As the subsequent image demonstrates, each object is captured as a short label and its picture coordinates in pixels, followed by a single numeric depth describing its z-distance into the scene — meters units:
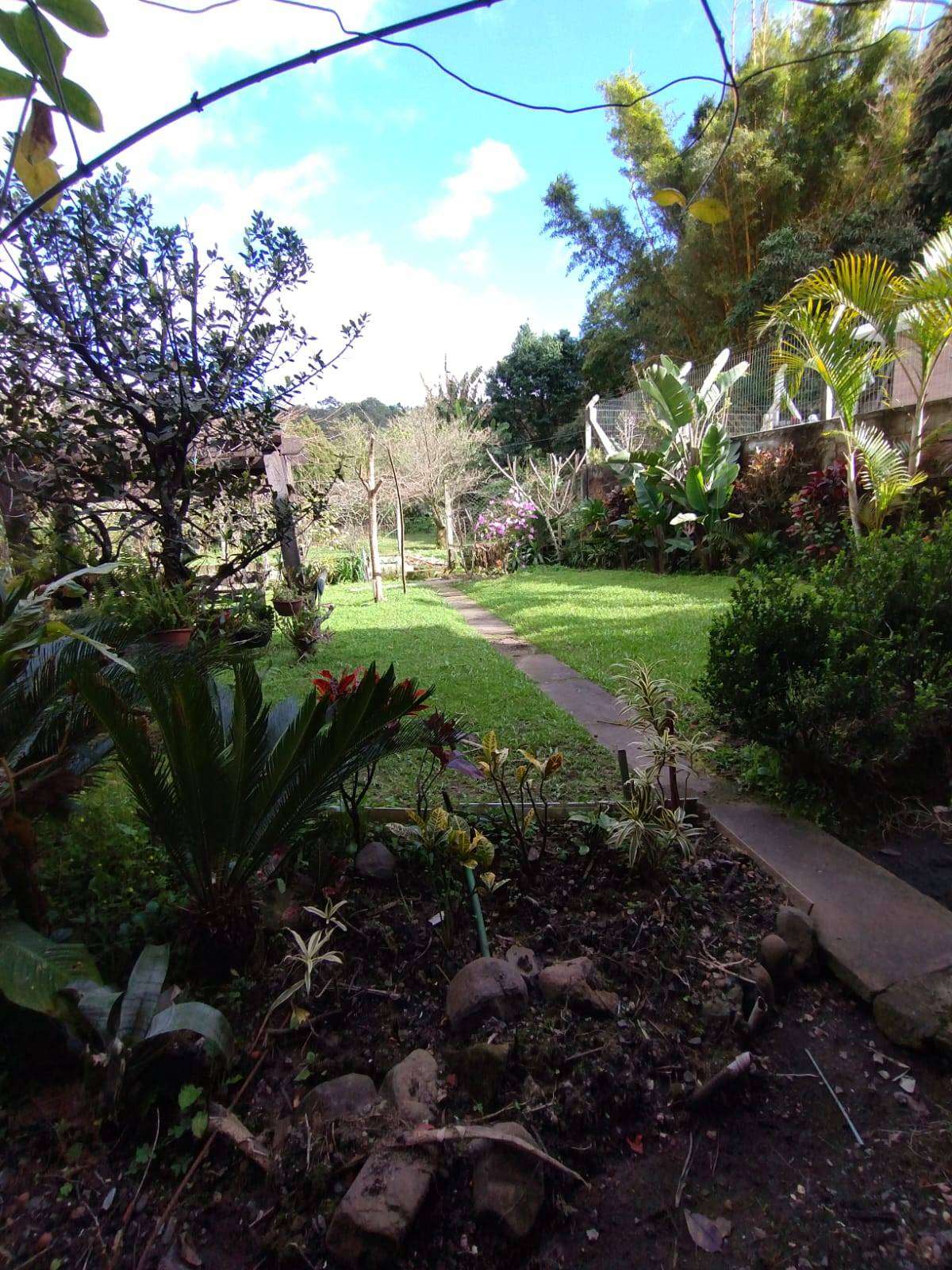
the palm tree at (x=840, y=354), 6.39
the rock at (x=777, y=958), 1.83
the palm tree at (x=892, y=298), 5.86
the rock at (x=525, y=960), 1.81
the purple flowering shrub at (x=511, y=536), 13.79
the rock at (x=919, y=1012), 1.58
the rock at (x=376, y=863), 2.19
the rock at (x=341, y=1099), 1.41
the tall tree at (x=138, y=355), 4.07
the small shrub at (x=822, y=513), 7.90
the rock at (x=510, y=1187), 1.23
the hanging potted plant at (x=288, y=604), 6.15
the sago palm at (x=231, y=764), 1.58
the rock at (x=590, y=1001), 1.67
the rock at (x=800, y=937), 1.86
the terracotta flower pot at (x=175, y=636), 4.29
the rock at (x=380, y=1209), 1.17
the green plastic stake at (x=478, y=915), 1.85
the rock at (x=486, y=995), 1.61
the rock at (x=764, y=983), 1.75
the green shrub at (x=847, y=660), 2.43
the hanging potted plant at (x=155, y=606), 4.38
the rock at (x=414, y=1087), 1.40
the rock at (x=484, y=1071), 1.46
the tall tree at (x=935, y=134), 9.68
